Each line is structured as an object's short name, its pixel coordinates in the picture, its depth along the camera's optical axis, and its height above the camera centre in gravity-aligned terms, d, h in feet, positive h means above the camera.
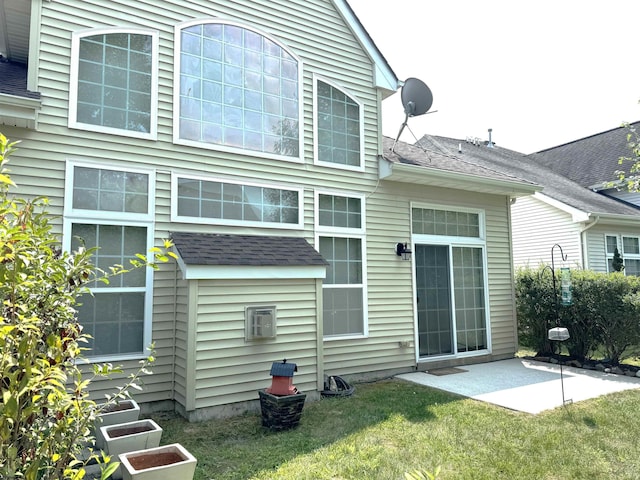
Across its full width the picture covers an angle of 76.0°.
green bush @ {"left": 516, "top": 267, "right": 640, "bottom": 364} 23.21 -2.48
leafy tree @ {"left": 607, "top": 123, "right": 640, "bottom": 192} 21.08 +5.16
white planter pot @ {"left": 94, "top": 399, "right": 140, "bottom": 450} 11.83 -4.20
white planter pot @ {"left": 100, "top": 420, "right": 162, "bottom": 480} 10.59 -4.30
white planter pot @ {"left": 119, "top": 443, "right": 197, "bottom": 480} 8.98 -4.33
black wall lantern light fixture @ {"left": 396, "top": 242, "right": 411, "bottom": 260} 23.50 +1.31
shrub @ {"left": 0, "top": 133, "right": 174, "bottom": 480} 5.35 -1.07
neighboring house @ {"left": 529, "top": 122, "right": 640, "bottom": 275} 36.91 +11.76
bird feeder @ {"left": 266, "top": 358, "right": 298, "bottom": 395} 14.87 -3.80
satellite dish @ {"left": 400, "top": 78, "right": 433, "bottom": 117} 25.52 +10.99
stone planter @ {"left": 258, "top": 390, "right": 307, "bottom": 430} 14.38 -4.78
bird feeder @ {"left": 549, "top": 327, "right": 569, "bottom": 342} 18.04 -2.75
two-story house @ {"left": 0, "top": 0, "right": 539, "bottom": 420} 15.74 +4.02
